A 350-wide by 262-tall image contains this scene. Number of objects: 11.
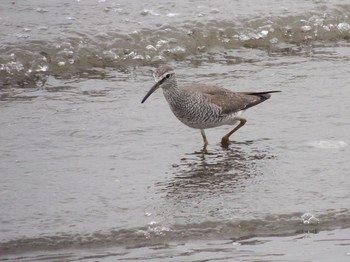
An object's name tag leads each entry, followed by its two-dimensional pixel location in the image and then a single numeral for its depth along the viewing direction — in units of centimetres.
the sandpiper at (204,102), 884
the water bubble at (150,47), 1162
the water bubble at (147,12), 1234
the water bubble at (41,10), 1224
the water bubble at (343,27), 1255
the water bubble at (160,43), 1169
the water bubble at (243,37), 1212
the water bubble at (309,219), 707
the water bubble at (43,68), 1093
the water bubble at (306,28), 1250
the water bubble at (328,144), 851
